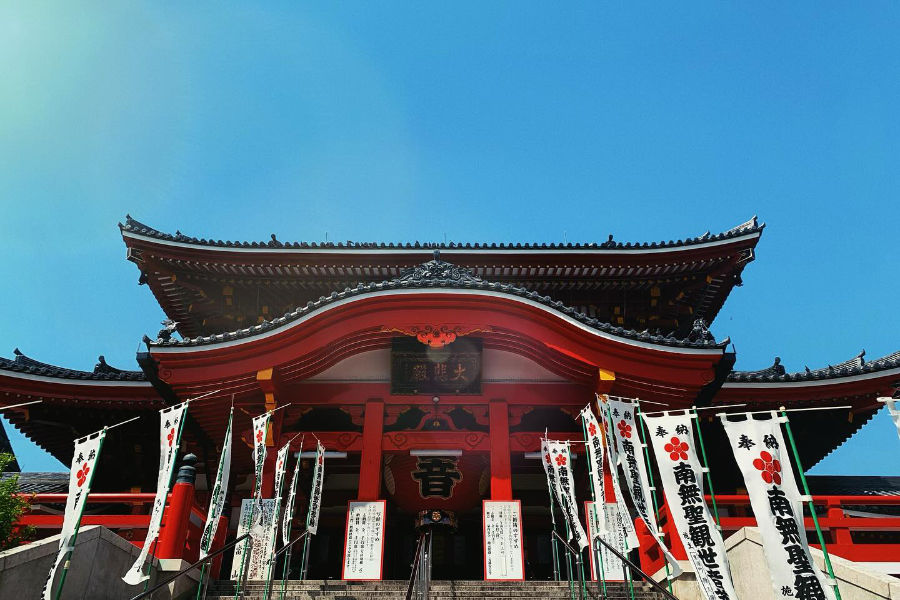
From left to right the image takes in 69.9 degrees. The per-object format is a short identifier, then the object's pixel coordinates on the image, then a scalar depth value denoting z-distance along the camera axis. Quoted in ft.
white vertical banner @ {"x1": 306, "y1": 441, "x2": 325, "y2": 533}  36.24
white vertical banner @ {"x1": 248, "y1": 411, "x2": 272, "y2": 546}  33.88
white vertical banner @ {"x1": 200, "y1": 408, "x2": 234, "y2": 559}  28.38
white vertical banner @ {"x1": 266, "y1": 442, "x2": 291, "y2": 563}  32.53
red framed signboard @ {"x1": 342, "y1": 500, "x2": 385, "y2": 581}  33.68
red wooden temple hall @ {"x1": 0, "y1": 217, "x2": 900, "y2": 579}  36.99
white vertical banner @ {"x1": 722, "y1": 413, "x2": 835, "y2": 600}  20.86
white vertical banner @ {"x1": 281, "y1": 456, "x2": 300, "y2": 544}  34.22
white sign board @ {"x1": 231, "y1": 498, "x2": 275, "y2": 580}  32.73
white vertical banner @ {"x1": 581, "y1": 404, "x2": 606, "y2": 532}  30.94
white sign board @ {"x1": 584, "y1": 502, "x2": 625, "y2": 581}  33.35
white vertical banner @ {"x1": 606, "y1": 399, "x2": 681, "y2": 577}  27.76
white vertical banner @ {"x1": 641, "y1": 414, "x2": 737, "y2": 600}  23.18
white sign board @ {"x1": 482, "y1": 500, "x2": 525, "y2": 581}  33.37
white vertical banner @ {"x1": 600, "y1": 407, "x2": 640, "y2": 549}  28.25
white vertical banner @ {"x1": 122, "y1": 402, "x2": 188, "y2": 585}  25.11
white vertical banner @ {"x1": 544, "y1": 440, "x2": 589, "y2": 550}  33.47
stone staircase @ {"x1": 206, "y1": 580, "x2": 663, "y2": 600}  29.45
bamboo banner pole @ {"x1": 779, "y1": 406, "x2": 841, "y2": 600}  19.73
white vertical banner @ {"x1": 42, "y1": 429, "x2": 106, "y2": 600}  22.10
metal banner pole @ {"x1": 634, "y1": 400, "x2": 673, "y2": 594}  26.57
